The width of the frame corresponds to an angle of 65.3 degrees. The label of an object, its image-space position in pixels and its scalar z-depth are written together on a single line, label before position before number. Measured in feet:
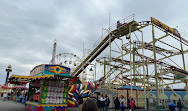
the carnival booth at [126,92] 67.64
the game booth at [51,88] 38.55
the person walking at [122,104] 44.42
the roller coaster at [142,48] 55.16
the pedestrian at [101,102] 39.95
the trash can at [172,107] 41.55
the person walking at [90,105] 9.32
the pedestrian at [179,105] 47.47
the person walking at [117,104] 43.24
